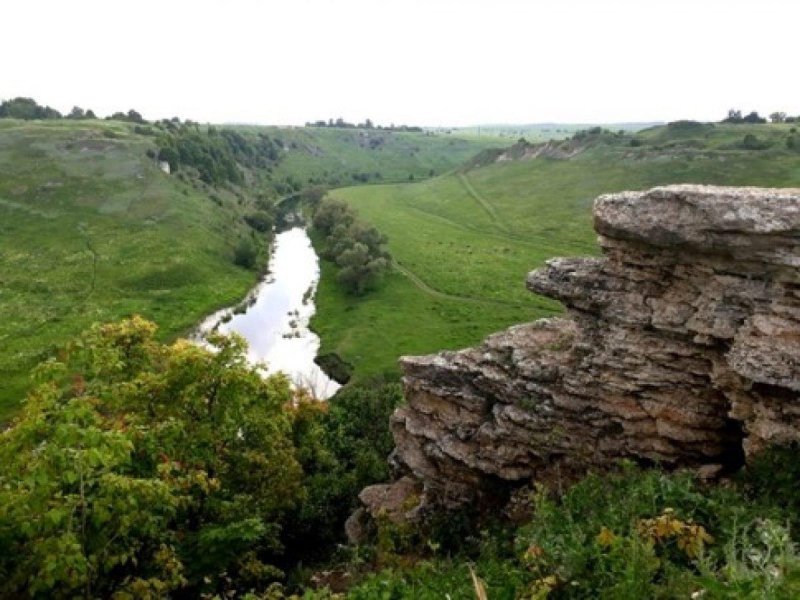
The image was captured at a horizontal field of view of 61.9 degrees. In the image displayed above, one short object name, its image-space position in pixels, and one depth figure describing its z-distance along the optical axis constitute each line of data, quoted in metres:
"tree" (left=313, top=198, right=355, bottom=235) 124.98
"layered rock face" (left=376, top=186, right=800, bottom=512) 17.80
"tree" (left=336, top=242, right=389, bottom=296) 94.56
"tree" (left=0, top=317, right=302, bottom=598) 12.47
